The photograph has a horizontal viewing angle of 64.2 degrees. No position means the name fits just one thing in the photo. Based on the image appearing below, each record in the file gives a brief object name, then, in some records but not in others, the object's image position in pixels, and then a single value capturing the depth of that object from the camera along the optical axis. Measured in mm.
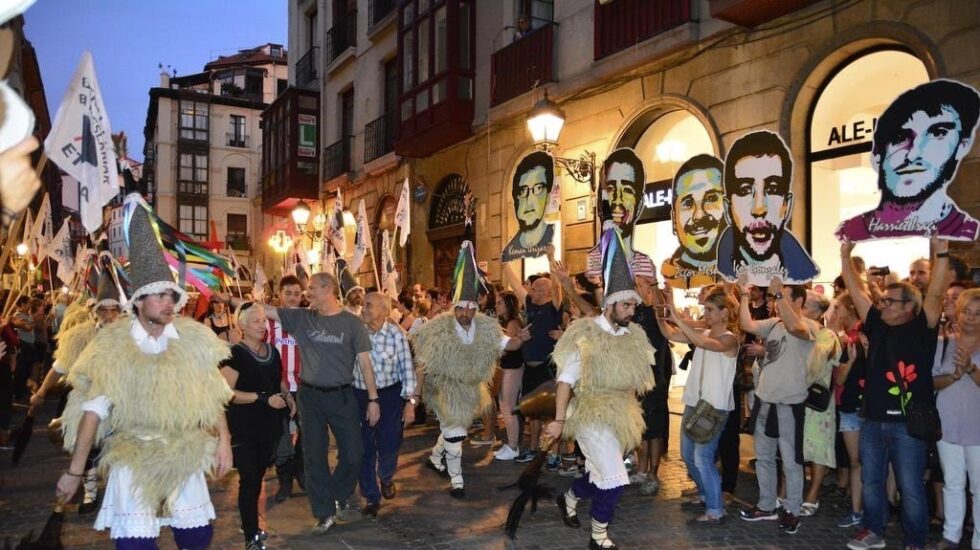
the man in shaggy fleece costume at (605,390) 5414
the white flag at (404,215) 12359
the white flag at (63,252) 13820
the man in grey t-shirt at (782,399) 6074
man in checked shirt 6875
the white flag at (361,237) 12610
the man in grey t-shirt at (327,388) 6125
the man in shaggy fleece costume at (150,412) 4031
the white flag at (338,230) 13258
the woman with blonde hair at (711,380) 6136
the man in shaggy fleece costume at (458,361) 7250
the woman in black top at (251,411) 5488
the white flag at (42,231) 12078
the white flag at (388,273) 12055
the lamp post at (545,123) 11555
